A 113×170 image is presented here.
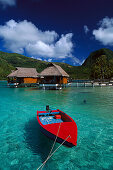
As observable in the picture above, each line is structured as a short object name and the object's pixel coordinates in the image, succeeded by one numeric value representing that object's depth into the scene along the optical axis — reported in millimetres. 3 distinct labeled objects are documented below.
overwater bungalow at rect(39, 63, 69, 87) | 30047
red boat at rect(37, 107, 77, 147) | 4251
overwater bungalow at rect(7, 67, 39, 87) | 37562
